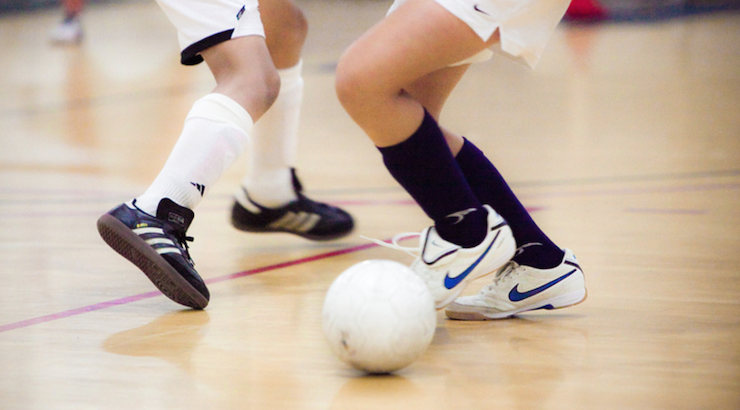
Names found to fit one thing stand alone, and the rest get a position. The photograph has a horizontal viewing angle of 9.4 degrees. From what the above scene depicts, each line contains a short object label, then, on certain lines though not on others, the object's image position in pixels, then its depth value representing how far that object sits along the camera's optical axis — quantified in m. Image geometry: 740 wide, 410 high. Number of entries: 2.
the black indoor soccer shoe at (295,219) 10.74
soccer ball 9.49
